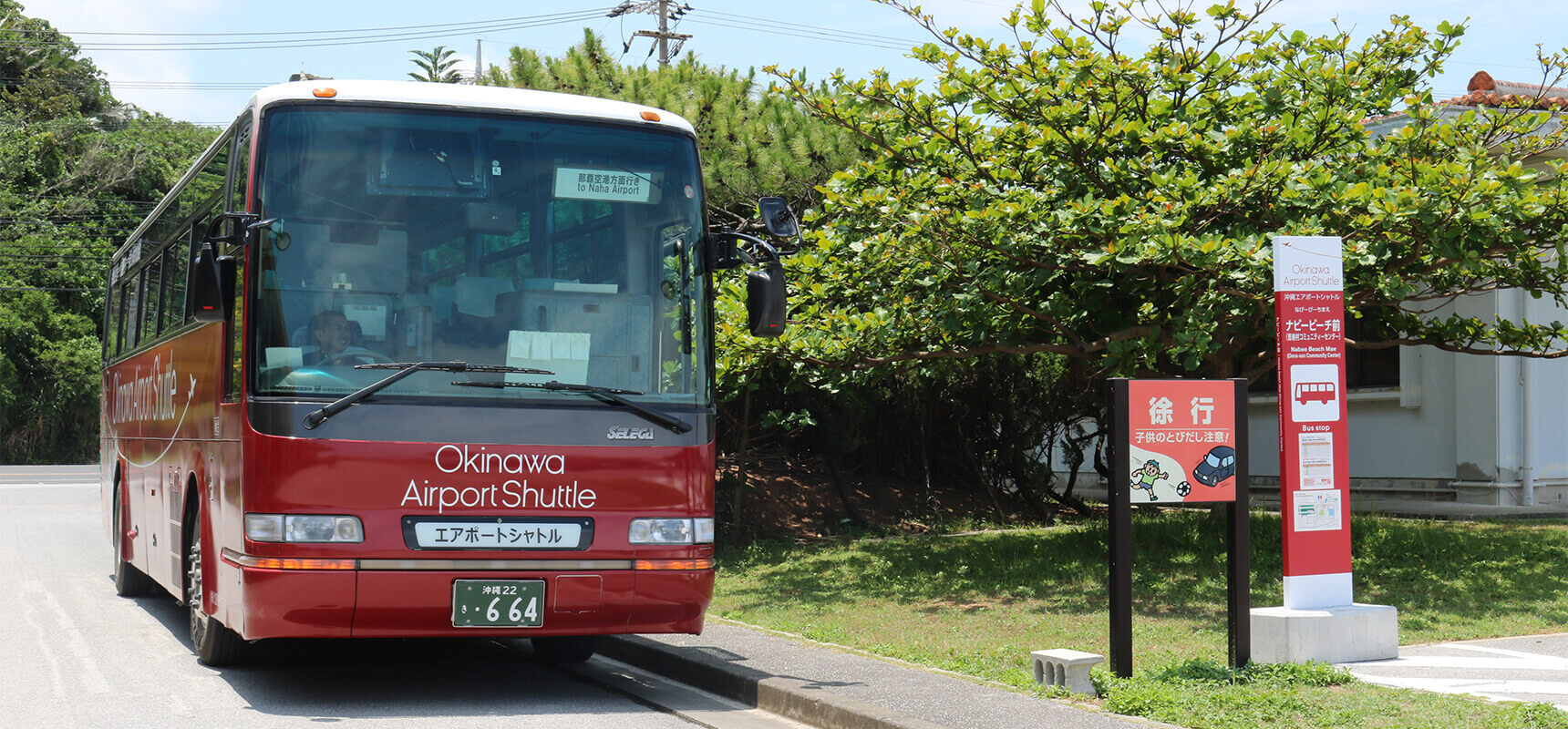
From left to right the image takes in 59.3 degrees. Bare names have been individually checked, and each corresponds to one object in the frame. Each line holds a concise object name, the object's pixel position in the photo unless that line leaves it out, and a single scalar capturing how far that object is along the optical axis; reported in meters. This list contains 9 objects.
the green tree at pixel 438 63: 52.62
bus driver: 6.89
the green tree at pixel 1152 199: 9.70
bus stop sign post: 7.83
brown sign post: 7.05
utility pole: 33.00
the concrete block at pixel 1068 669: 6.86
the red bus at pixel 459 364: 6.82
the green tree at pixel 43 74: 49.59
